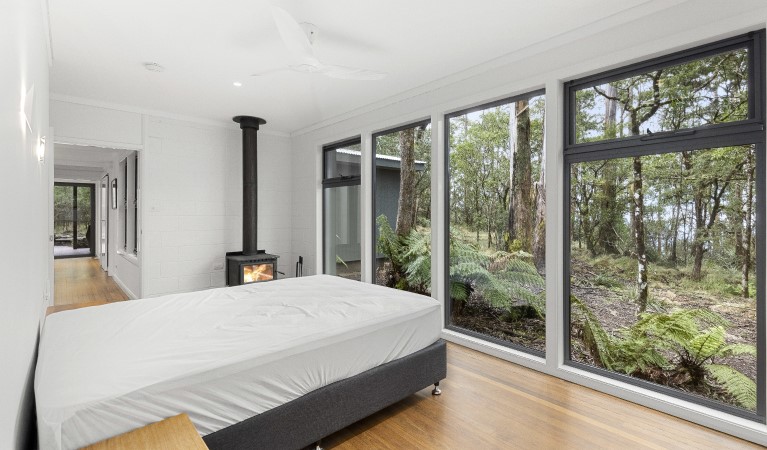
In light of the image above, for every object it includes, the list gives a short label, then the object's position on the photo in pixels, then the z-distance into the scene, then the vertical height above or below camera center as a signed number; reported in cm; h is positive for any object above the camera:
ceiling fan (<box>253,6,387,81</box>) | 221 +117
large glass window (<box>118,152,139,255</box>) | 575 +29
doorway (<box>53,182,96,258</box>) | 1086 +11
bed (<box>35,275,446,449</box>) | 133 -60
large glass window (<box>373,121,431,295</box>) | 416 +19
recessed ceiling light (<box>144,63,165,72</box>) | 341 +144
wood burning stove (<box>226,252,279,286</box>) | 502 -62
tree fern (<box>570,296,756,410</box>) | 229 -87
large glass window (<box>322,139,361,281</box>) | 505 +19
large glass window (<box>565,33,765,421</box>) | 222 -1
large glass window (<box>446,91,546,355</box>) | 328 +1
